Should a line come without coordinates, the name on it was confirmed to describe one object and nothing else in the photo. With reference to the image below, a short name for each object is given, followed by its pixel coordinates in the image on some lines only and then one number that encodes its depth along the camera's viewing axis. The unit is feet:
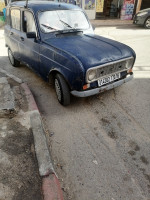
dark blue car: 10.44
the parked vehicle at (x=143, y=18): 35.96
